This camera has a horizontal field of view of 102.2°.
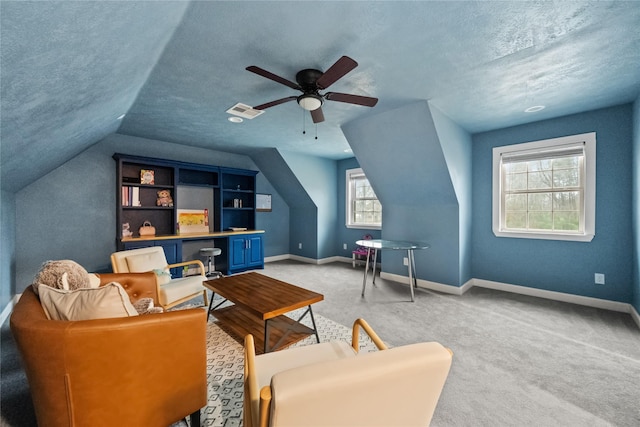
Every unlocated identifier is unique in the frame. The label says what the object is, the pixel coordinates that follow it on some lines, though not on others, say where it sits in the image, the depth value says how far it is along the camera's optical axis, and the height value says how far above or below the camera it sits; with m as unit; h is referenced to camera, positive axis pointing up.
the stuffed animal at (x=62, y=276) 1.47 -0.39
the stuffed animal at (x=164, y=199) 4.46 +0.21
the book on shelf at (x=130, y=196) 4.06 +0.24
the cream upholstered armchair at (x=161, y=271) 2.61 -0.68
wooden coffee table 2.06 -0.76
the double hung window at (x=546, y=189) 3.27 +0.33
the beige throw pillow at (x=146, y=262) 2.84 -0.59
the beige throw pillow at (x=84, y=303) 1.23 -0.46
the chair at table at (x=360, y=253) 5.28 -0.85
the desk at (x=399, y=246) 3.54 -0.48
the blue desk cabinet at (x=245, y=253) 4.91 -0.82
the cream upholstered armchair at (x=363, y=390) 0.64 -0.48
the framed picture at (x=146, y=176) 4.25 +0.57
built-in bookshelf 4.11 +0.36
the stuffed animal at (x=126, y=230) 4.06 -0.31
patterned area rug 1.56 -1.22
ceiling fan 2.05 +1.03
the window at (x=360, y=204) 5.68 +0.18
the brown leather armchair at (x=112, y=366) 1.05 -0.69
